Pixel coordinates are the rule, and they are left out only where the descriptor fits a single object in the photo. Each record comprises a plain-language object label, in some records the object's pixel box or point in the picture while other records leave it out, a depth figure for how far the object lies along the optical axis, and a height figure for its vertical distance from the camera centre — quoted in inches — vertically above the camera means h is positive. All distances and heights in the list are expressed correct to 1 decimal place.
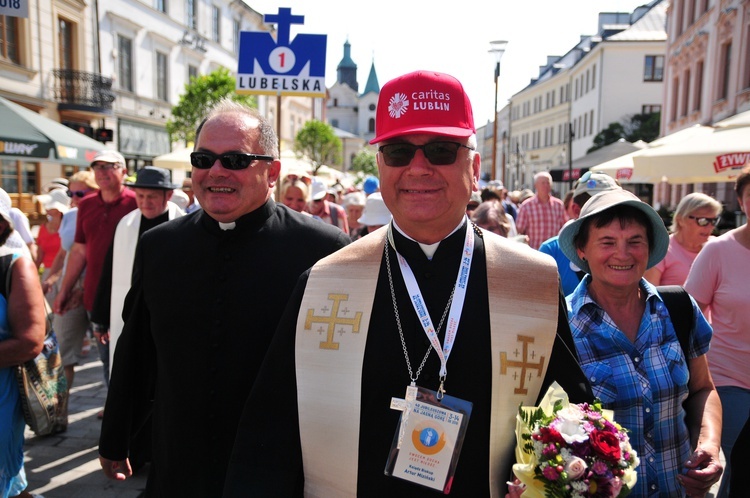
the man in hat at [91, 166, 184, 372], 169.9 -18.4
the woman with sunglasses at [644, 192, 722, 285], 170.7 -14.1
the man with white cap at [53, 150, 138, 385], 199.0 -15.6
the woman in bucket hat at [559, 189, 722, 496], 86.6 -25.0
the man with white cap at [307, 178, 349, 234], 299.4 -12.2
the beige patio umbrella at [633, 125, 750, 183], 231.9 +14.9
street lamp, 607.2 +142.8
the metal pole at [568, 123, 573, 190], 699.6 +20.3
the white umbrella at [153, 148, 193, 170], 493.2 +17.9
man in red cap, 66.3 -19.2
